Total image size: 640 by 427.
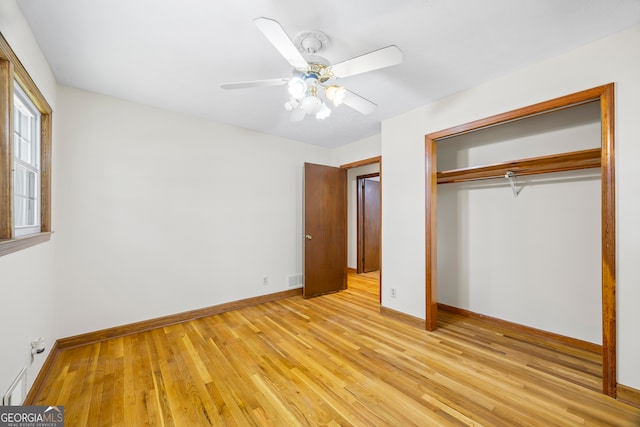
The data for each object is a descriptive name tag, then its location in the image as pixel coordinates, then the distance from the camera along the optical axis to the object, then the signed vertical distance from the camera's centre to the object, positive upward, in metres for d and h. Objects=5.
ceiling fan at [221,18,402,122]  1.44 +0.90
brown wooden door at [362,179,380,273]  5.60 -0.24
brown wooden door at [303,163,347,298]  3.98 -0.24
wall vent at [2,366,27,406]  1.35 -0.99
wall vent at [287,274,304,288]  4.02 -1.03
